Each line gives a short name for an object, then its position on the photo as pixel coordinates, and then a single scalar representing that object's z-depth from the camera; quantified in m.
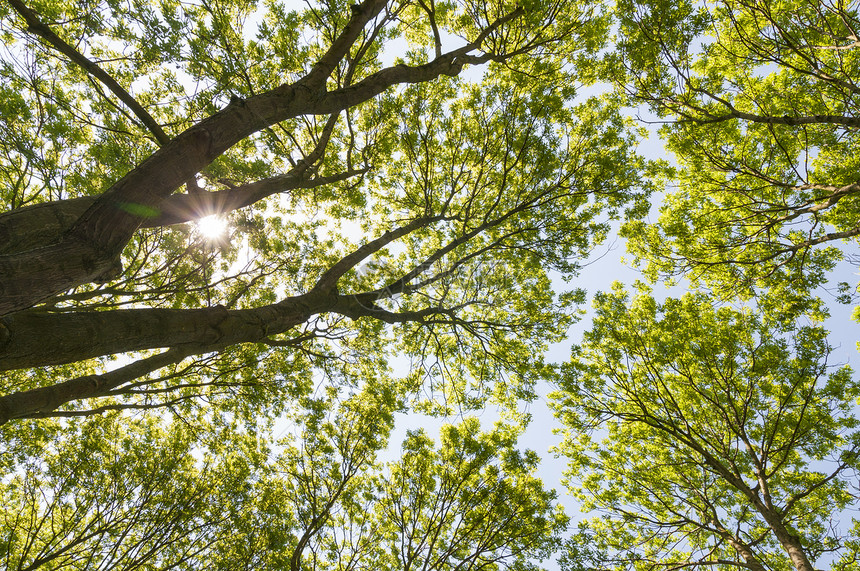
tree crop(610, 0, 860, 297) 6.43
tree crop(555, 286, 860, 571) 7.71
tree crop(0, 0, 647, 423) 3.37
